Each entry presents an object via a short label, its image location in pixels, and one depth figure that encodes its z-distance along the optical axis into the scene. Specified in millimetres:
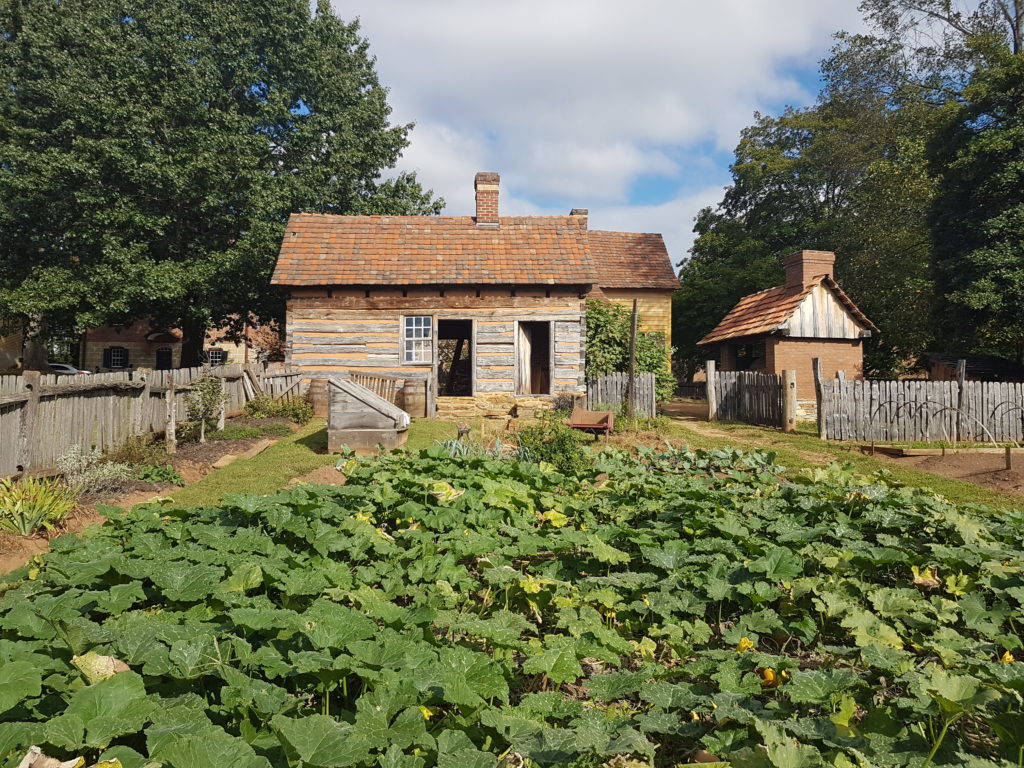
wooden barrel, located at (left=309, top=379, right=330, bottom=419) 15836
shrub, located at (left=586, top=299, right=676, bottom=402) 18078
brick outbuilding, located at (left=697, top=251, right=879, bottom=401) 18922
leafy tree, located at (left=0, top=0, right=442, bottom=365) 19656
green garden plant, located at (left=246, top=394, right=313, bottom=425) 14305
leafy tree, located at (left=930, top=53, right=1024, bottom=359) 17938
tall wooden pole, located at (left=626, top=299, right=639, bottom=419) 15570
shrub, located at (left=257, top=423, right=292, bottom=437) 12442
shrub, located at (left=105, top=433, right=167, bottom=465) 9266
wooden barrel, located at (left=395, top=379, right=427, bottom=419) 14883
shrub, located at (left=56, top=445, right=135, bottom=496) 7754
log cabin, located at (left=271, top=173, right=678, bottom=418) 16188
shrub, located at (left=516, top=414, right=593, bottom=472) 8133
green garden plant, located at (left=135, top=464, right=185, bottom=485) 8453
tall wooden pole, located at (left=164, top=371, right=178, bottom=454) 10406
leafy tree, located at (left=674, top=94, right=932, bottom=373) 23609
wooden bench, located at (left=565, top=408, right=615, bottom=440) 12562
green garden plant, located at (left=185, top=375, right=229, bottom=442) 11647
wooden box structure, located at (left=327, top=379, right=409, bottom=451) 10320
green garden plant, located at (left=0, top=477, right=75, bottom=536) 5898
